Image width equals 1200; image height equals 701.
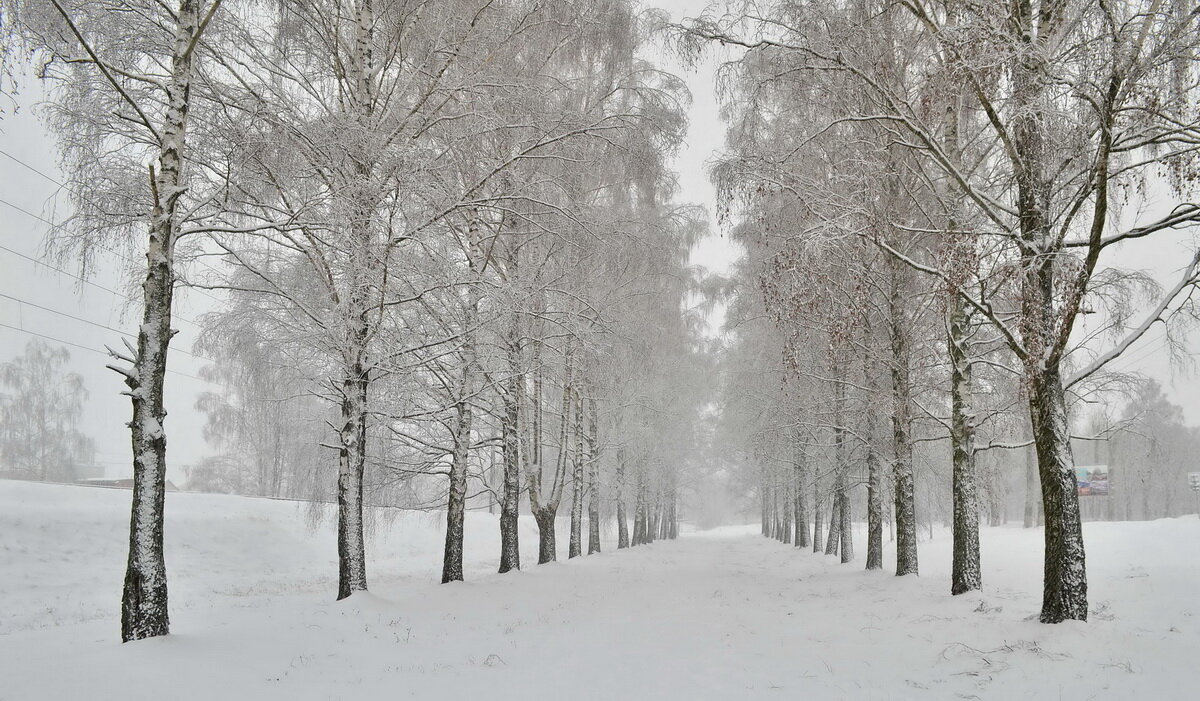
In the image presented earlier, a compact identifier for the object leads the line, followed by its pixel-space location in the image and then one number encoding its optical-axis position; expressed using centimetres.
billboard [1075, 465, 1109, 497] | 3369
